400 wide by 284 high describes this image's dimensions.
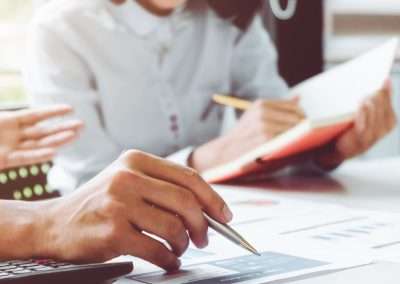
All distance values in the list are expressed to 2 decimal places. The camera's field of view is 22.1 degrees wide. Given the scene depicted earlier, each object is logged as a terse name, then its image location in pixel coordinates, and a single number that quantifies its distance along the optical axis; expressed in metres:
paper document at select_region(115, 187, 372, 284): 0.73
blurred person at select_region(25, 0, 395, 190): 1.26
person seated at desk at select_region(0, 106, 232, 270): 0.73
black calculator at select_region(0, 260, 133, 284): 0.67
